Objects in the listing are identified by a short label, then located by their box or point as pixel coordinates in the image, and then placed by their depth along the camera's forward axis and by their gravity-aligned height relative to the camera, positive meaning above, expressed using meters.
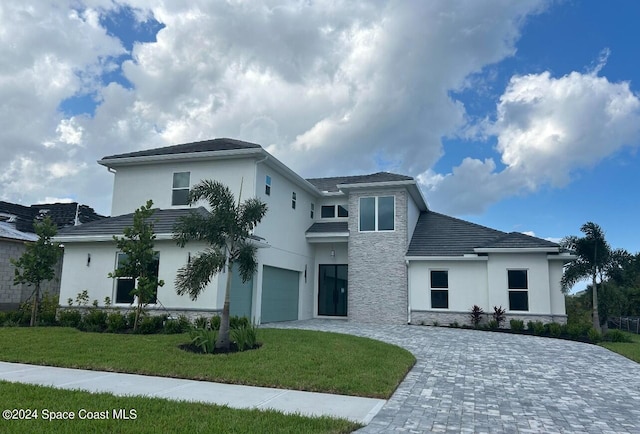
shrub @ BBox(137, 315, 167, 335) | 12.43 -1.24
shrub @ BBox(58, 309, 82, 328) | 13.82 -1.25
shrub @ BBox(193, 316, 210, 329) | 12.42 -1.13
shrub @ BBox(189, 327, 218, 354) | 9.52 -1.27
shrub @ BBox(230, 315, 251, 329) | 12.40 -1.11
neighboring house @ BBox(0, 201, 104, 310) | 17.62 +2.26
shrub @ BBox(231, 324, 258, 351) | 9.83 -1.25
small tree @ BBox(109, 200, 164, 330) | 12.65 +0.68
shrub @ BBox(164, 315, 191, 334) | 12.59 -1.27
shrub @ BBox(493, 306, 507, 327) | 17.45 -1.03
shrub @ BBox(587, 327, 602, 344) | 14.90 -1.47
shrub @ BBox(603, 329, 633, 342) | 15.14 -1.54
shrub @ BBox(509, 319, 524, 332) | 16.72 -1.33
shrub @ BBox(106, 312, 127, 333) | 12.68 -1.25
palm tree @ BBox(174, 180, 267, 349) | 10.17 +1.23
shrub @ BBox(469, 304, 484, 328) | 17.75 -1.07
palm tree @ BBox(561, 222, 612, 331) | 16.55 +1.29
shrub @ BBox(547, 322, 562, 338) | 15.61 -1.37
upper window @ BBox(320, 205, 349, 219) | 22.08 +3.84
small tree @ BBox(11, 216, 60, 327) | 14.36 +0.61
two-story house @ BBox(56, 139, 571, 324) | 15.34 +1.36
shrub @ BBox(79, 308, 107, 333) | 12.96 -1.27
